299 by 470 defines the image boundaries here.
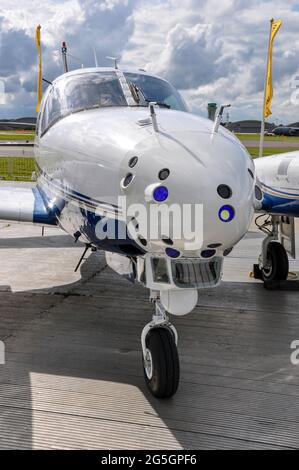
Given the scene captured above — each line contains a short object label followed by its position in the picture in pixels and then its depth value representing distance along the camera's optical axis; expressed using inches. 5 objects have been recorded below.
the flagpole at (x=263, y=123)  582.6
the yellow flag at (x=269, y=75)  631.8
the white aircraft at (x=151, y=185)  148.6
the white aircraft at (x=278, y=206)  282.2
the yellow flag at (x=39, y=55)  749.7
